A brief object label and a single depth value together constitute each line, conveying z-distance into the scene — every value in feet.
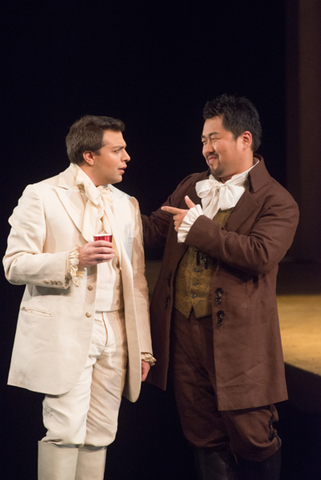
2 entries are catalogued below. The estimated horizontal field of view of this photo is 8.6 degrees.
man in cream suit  22.99
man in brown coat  23.30
